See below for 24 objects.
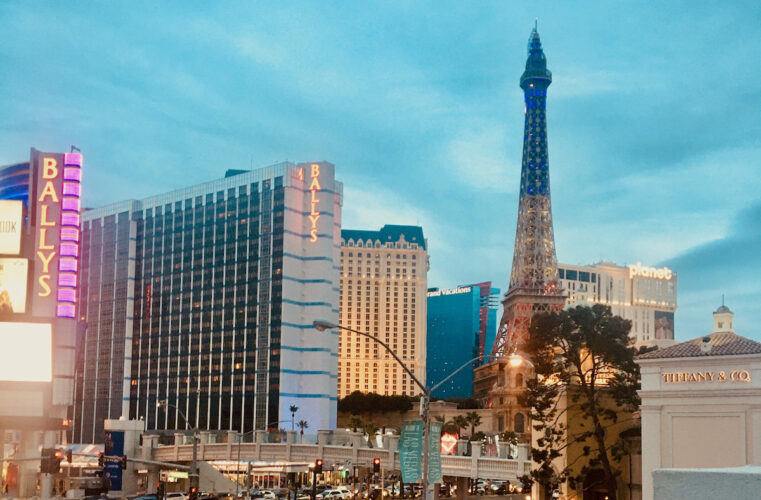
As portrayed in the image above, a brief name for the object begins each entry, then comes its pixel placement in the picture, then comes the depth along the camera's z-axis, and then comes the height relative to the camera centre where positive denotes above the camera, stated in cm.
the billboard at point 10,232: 9206 +1258
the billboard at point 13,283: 8988 +742
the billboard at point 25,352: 7850 +63
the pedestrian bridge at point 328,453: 6769 -818
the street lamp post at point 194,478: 6066 -756
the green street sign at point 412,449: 3822 -341
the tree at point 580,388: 6062 -130
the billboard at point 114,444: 11531 -1034
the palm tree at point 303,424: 17225 -1140
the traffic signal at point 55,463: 5750 -647
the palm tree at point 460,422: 17325 -1025
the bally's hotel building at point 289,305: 18962 +1217
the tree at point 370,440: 9431 -784
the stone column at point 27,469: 9912 -1204
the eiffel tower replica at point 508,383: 18125 -319
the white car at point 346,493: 10007 -1450
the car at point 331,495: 9644 -1378
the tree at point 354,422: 15665 -1000
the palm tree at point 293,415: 16341 -984
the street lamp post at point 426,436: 3660 -277
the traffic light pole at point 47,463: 5781 -921
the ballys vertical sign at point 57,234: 11094 +1506
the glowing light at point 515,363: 17708 +95
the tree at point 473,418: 16912 -964
